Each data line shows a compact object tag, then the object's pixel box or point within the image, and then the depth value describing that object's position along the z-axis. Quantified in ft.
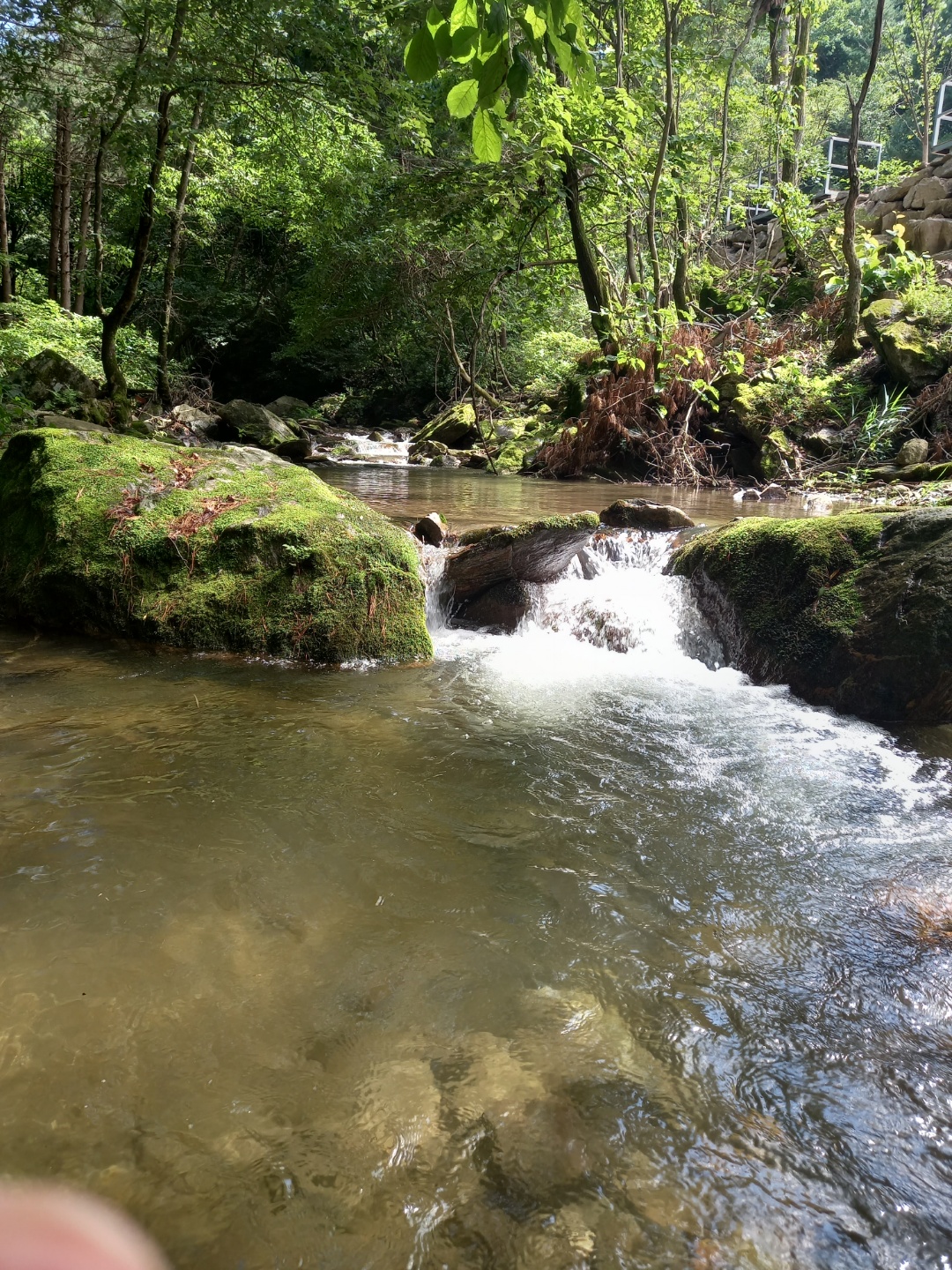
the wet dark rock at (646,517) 23.84
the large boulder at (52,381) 37.45
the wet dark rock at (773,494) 35.58
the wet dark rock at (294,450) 53.62
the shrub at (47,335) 35.58
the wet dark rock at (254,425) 58.23
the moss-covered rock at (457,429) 58.65
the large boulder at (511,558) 19.90
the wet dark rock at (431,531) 22.75
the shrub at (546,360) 57.21
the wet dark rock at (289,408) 76.92
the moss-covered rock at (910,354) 38.17
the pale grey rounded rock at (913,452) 36.04
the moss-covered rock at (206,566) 16.12
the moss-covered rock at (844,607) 14.06
